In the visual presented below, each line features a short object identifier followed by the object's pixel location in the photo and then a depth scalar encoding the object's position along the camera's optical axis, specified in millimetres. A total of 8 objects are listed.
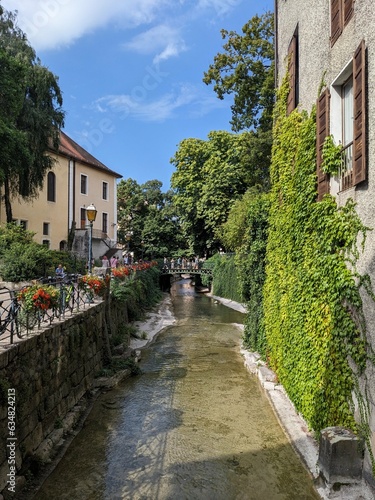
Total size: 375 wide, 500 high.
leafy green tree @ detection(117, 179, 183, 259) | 47500
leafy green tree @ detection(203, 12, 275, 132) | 21031
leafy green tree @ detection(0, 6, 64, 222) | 21031
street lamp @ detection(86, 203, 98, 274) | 13792
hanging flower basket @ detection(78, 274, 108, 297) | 11477
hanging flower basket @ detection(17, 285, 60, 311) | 7258
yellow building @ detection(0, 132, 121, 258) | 31172
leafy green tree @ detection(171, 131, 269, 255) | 35531
